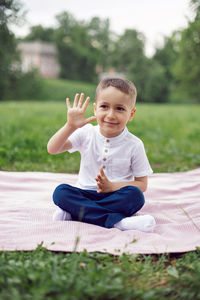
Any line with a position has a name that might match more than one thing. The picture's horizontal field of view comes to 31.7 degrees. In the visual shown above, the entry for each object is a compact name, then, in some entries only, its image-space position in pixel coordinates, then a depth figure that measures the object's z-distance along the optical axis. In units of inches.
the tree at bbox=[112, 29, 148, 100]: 765.3
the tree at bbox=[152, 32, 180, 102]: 1246.2
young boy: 96.7
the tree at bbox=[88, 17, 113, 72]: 477.9
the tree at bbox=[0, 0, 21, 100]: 159.6
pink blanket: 83.4
